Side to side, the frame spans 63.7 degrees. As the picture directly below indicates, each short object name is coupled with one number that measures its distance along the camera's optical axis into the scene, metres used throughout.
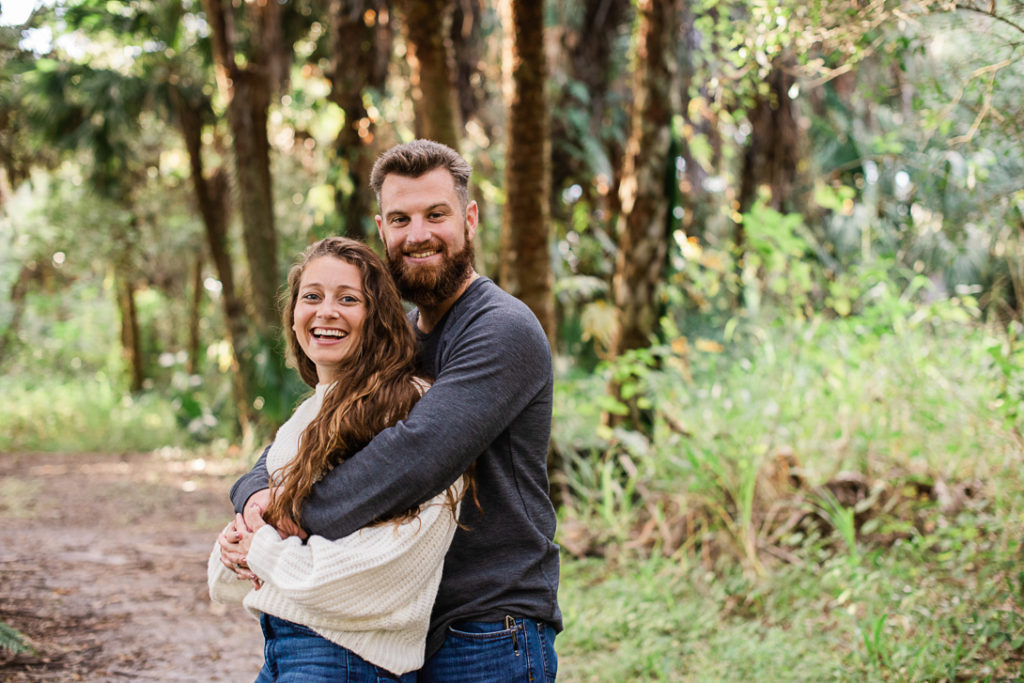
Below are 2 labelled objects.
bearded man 1.96
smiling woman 1.94
